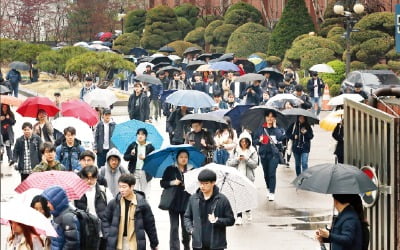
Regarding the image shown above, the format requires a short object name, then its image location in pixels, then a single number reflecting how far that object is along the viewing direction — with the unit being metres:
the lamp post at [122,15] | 81.88
